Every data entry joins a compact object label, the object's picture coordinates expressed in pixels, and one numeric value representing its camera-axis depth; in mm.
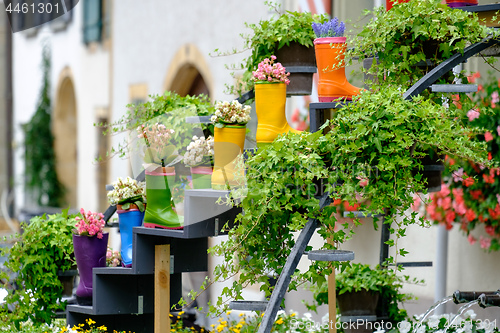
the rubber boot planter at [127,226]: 8500
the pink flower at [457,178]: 10755
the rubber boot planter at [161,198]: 7980
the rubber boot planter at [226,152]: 7559
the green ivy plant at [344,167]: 6555
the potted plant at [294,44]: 8602
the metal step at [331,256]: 6523
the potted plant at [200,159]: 7949
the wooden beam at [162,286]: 8312
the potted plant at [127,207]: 8469
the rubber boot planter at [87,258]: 8812
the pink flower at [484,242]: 11070
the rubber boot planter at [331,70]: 7715
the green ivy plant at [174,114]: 9062
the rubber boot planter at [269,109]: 7699
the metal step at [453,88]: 7223
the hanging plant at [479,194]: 10289
